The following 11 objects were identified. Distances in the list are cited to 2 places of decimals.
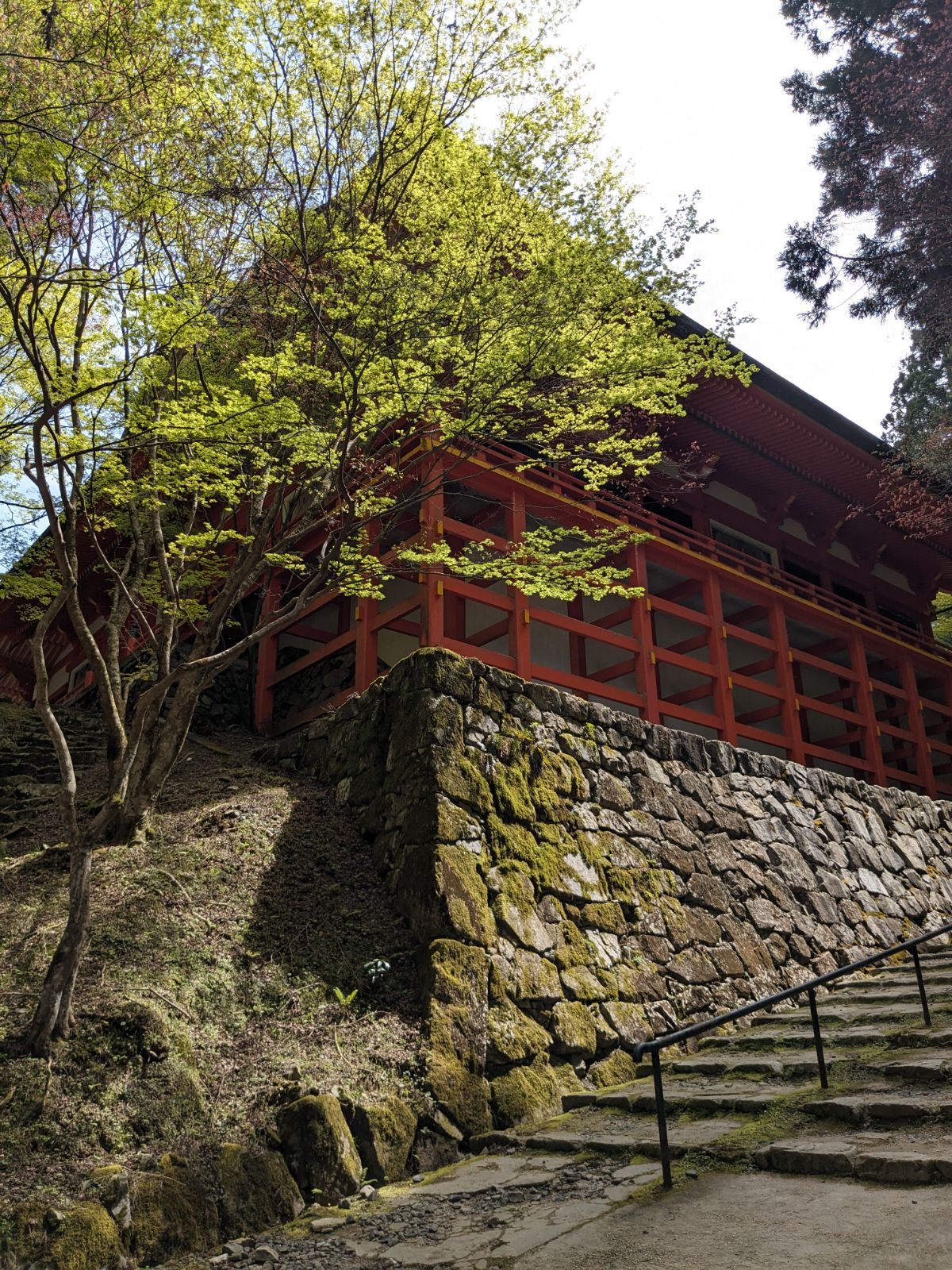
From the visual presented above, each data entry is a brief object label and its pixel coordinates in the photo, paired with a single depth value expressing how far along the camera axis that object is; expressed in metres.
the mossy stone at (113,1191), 4.27
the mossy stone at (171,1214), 4.27
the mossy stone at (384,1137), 5.29
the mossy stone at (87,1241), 4.01
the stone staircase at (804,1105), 4.60
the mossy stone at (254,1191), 4.61
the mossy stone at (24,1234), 3.92
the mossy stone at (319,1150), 4.96
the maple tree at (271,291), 5.79
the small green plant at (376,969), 6.43
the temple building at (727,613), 10.87
